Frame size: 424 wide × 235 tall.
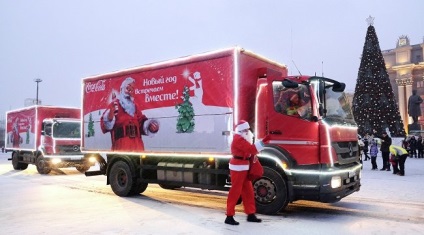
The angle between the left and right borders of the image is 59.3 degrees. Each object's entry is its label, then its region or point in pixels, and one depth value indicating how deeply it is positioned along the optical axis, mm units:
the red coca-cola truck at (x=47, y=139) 15875
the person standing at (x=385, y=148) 15477
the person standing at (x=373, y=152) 16481
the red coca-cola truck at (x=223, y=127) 6711
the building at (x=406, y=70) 60969
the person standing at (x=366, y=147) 21892
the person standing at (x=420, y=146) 24633
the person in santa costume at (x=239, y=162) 6254
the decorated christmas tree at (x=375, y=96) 30844
